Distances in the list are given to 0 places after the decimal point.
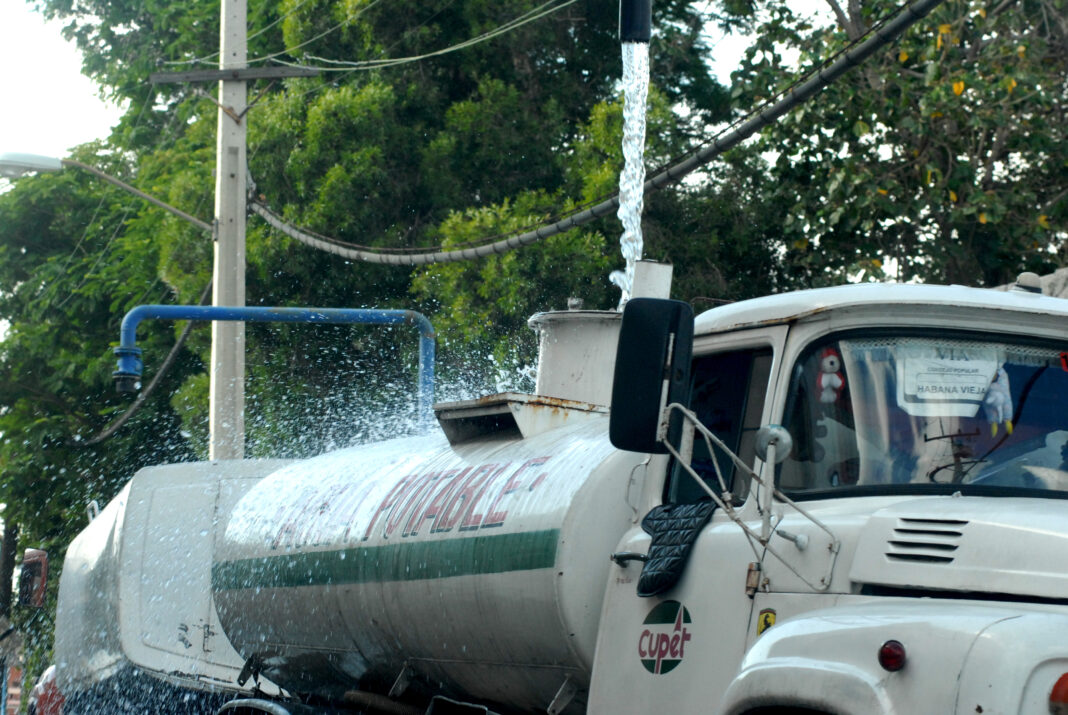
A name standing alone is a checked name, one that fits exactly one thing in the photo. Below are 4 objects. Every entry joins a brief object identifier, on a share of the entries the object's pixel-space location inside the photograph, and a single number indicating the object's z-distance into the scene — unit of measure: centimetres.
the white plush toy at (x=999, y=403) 835
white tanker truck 721
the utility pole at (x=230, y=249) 3412
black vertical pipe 1945
